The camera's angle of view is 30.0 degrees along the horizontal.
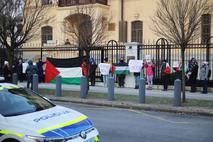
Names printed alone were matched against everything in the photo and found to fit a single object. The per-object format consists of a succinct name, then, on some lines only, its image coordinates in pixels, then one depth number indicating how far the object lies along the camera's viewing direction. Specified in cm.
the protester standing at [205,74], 1889
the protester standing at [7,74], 2221
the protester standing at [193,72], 1939
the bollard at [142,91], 1540
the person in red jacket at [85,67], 1902
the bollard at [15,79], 1992
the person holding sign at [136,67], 2125
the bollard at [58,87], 1789
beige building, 3111
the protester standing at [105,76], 2241
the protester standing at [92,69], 2273
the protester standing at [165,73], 2033
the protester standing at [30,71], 2124
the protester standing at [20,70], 2603
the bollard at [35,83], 1875
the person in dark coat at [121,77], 2206
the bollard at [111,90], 1619
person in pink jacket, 2072
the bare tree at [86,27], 2233
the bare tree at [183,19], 1561
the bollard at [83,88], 1689
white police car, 588
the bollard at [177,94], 1455
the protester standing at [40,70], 2502
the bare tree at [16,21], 1914
